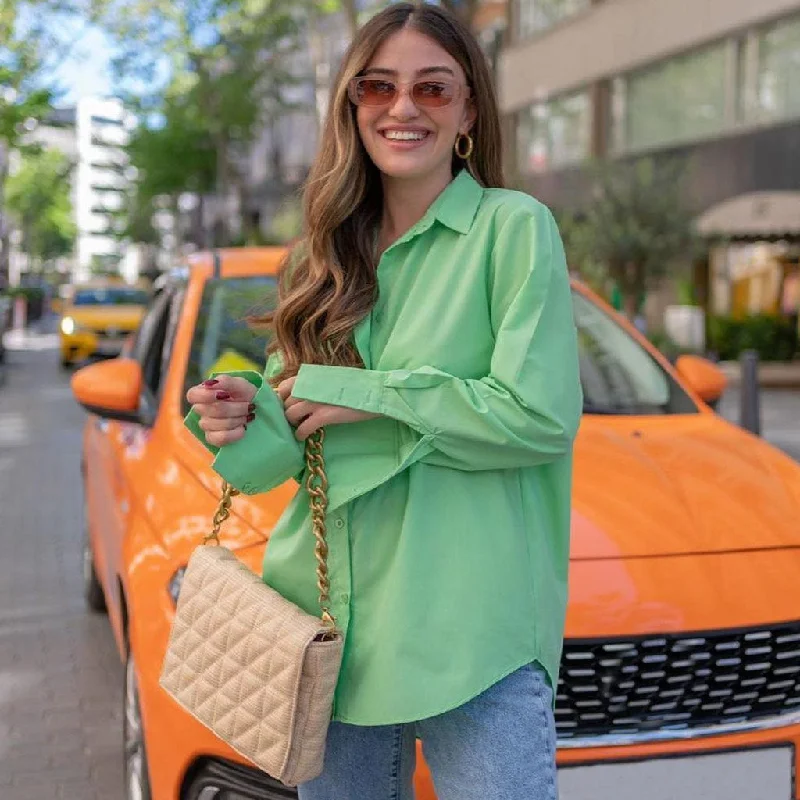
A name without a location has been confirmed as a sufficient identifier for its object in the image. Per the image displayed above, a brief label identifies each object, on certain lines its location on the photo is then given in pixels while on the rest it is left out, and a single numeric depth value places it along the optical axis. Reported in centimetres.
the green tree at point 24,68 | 2173
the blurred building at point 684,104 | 2172
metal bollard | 992
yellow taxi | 2250
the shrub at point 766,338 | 2092
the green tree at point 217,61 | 2930
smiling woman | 178
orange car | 260
